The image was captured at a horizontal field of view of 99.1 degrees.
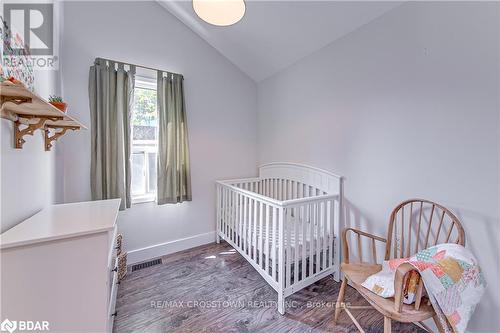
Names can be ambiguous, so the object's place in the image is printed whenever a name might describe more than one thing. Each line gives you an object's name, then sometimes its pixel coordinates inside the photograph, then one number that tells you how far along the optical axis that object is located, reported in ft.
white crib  5.57
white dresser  2.83
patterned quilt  3.44
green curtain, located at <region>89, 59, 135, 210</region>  6.72
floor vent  7.35
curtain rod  7.08
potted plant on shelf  4.22
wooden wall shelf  2.61
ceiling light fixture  3.85
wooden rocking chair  3.59
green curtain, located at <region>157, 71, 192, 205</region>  7.85
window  7.86
